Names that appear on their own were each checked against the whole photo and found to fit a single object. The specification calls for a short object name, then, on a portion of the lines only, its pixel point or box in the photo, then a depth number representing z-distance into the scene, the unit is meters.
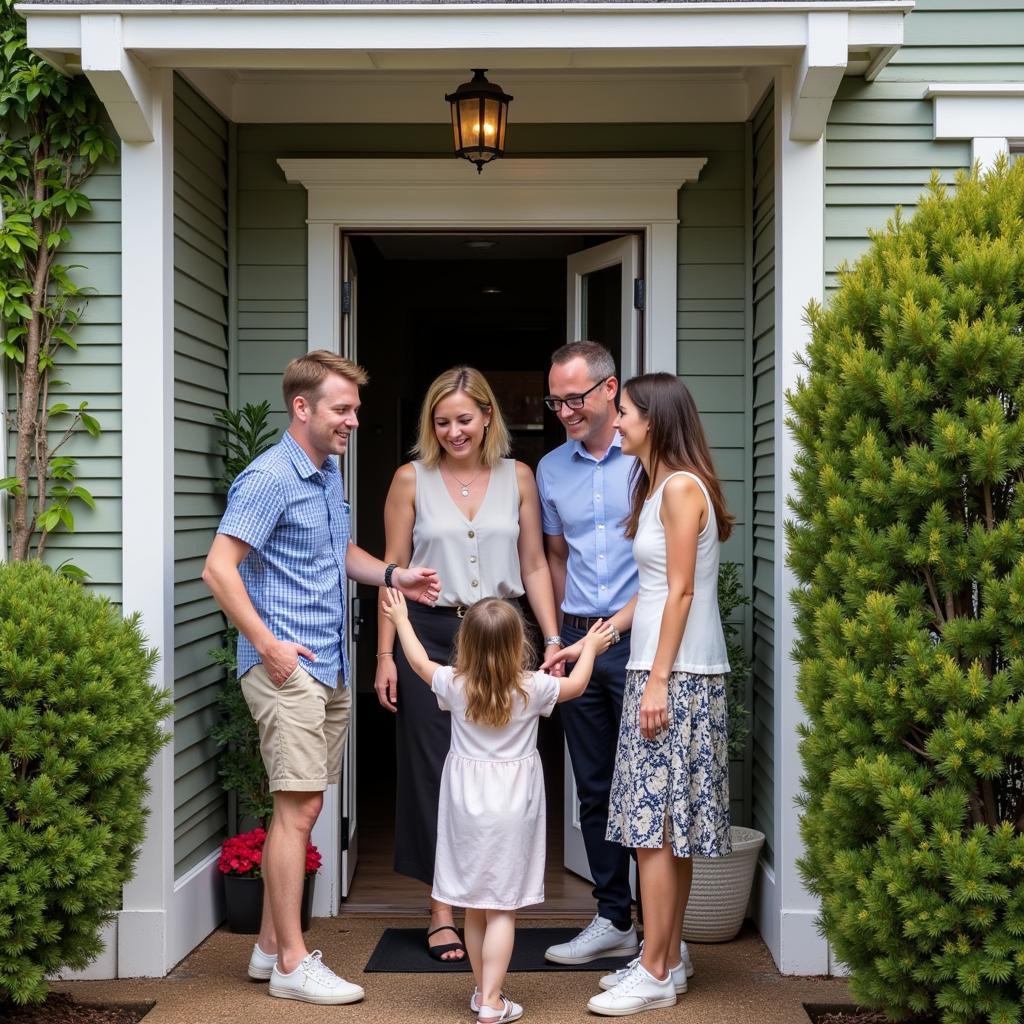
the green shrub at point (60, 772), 2.86
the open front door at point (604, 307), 4.34
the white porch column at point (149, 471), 3.50
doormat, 3.58
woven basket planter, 3.76
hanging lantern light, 3.73
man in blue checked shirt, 3.21
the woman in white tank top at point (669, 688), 3.09
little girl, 2.96
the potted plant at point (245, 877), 3.90
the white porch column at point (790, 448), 3.55
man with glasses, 3.59
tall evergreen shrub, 2.52
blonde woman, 3.64
